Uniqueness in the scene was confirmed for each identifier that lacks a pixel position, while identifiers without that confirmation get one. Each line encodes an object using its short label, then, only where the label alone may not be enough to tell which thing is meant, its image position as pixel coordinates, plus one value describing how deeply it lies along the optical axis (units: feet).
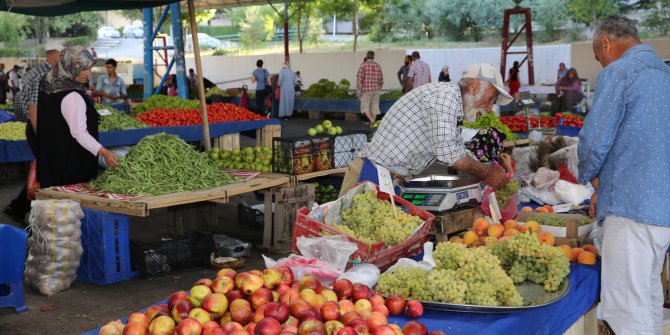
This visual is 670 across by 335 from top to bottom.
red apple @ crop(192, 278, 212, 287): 9.16
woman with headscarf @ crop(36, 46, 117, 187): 18.25
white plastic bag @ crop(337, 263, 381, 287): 10.09
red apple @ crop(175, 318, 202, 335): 7.88
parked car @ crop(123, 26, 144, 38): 176.24
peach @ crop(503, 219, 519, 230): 13.04
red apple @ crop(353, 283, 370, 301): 9.27
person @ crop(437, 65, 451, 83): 68.31
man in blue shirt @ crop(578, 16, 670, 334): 11.24
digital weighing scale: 13.91
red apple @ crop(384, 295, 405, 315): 9.33
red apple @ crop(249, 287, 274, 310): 8.72
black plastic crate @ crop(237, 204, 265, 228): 25.54
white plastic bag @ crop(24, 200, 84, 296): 17.69
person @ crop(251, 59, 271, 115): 67.10
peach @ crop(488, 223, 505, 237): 12.61
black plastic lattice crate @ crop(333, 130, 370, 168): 24.26
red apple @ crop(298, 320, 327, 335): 7.82
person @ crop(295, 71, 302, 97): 74.33
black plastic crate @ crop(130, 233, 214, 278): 19.51
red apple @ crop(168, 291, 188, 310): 8.76
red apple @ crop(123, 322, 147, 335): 8.13
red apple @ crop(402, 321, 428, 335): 8.44
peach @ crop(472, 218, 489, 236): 12.96
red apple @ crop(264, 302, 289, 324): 8.21
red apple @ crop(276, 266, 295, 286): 9.50
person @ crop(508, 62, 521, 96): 61.98
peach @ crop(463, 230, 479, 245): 12.70
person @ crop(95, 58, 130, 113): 43.68
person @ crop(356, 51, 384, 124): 57.98
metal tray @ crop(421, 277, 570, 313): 9.41
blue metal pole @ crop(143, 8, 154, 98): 57.18
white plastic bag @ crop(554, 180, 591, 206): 17.34
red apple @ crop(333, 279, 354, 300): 9.26
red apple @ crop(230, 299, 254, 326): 8.39
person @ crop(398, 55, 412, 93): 65.88
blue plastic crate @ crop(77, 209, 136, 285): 18.48
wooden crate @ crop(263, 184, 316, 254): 22.12
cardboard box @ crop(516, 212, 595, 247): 13.24
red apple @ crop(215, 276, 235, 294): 8.95
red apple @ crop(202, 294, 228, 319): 8.52
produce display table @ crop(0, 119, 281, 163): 32.78
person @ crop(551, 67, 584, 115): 59.26
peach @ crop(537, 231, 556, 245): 12.44
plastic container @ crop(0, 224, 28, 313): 15.65
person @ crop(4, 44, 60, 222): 23.71
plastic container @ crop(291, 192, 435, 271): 11.09
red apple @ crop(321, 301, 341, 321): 8.36
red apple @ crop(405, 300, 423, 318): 9.28
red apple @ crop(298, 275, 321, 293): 9.30
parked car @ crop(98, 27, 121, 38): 181.98
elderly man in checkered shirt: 13.30
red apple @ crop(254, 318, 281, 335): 7.80
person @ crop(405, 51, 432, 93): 57.36
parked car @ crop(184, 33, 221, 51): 160.15
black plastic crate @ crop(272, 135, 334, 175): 22.57
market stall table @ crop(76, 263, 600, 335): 9.13
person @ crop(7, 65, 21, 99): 75.00
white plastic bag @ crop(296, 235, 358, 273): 10.71
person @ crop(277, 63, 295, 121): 68.44
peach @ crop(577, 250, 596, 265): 12.25
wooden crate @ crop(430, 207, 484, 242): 13.66
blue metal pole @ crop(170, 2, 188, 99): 49.42
